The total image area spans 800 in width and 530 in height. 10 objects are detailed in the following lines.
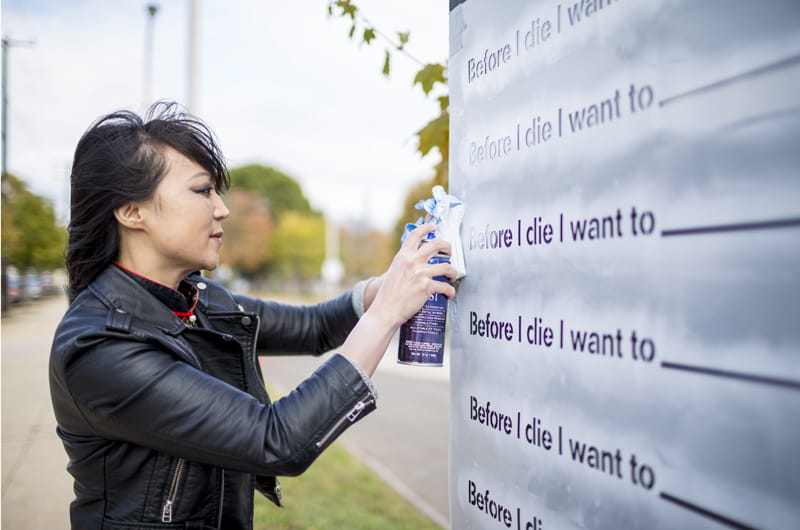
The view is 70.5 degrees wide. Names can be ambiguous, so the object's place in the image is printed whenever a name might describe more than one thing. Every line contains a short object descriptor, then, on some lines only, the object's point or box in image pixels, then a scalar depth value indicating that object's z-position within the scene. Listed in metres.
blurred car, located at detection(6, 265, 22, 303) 12.57
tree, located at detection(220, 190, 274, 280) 52.75
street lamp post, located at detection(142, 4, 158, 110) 18.30
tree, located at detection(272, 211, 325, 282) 58.00
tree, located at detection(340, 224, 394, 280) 54.62
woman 1.30
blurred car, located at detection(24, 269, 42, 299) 15.82
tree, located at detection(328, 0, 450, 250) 2.12
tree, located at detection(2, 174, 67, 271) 10.39
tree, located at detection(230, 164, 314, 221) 60.78
